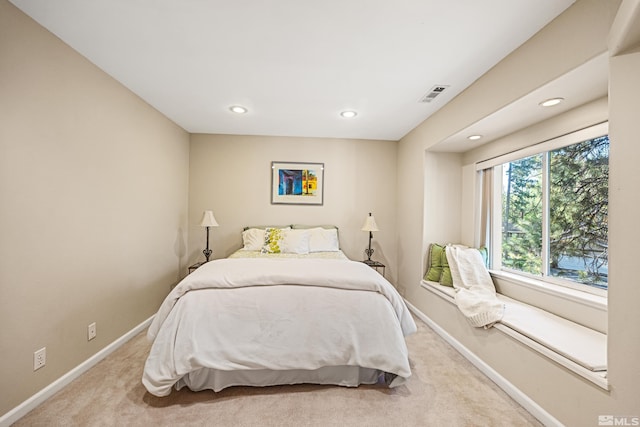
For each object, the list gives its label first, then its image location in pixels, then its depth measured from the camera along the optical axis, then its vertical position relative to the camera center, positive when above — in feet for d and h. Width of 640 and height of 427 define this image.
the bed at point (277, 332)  5.45 -2.55
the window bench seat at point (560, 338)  4.41 -2.42
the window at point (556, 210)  6.22 +0.20
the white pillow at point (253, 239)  11.57 -1.14
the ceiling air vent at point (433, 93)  7.69 +3.77
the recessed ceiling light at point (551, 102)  5.88 +2.65
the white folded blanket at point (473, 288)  6.72 -2.26
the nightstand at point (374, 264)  11.87 -2.22
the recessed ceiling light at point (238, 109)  9.32 +3.78
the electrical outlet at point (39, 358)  5.30 -3.03
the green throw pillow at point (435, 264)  9.86 -1.80
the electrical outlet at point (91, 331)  6.63 -3.07
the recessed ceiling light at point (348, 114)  9.71 +3.78
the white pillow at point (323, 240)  11.64 -1.15
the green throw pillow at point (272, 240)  11.02 -1.15
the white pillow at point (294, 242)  11.05 -1.19
